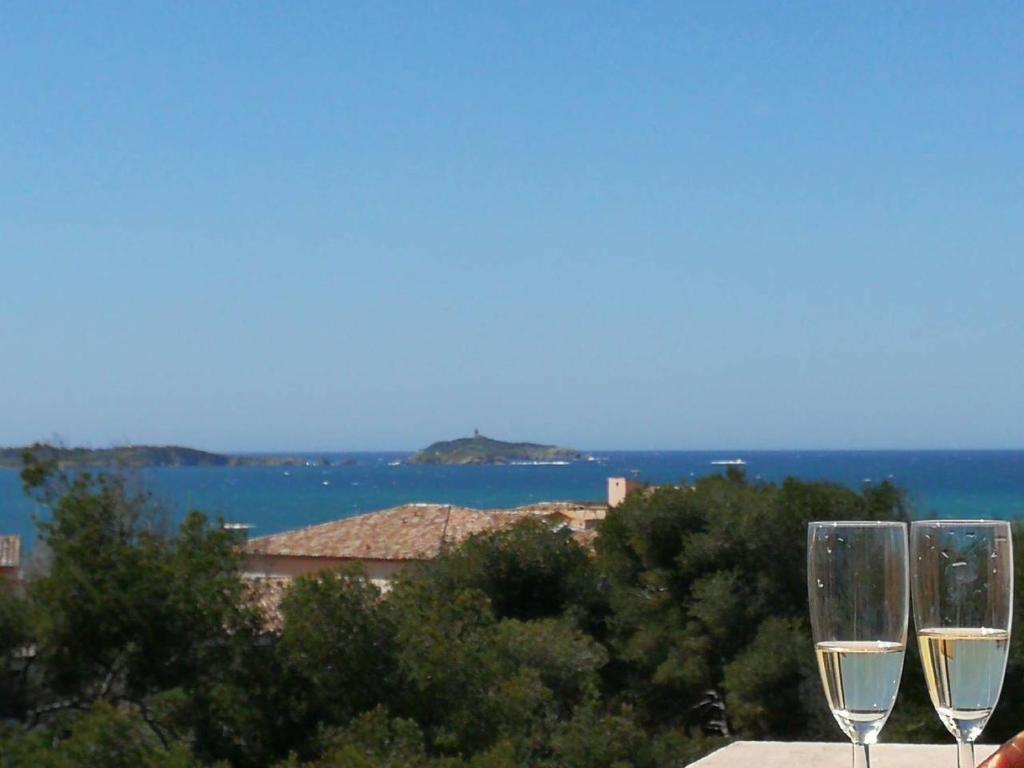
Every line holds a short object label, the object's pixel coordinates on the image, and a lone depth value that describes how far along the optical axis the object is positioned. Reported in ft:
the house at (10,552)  77.28
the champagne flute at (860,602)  4.07
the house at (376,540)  82.94
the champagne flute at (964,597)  4.23
